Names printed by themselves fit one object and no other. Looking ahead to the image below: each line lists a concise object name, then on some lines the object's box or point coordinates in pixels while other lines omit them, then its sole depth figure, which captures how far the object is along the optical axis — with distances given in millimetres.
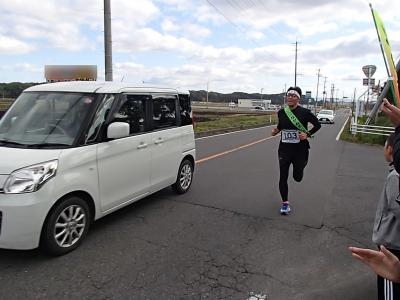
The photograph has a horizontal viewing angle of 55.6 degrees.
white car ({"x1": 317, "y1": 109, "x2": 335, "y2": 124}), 40781
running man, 5539
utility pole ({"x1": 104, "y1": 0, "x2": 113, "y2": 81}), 13375
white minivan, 3633
